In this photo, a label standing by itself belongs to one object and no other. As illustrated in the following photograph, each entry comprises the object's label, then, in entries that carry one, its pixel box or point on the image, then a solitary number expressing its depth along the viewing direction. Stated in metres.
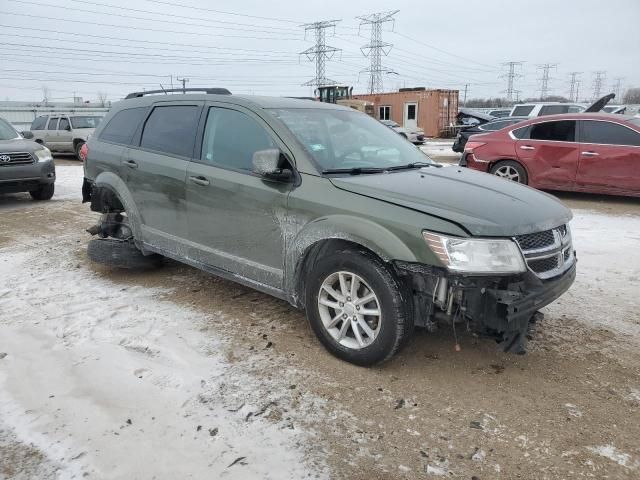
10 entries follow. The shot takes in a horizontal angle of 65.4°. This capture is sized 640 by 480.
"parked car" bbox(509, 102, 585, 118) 15.98
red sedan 8.27
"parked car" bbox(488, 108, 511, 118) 27.40
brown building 30.58
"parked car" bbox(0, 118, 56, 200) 8.60
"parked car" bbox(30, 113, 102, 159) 17.53
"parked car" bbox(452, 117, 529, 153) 15.98
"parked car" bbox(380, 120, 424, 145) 24.01
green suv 2.87
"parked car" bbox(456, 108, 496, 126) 21.76
